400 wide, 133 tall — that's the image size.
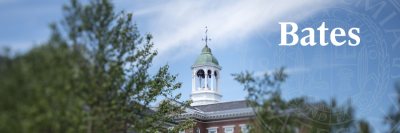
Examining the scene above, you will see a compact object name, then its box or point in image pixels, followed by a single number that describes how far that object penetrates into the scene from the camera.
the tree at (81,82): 20.58
